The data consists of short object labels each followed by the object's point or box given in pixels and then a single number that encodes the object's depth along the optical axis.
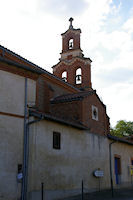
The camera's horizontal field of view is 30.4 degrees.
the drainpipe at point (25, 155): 10.53
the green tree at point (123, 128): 51.47
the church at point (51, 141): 10.73
